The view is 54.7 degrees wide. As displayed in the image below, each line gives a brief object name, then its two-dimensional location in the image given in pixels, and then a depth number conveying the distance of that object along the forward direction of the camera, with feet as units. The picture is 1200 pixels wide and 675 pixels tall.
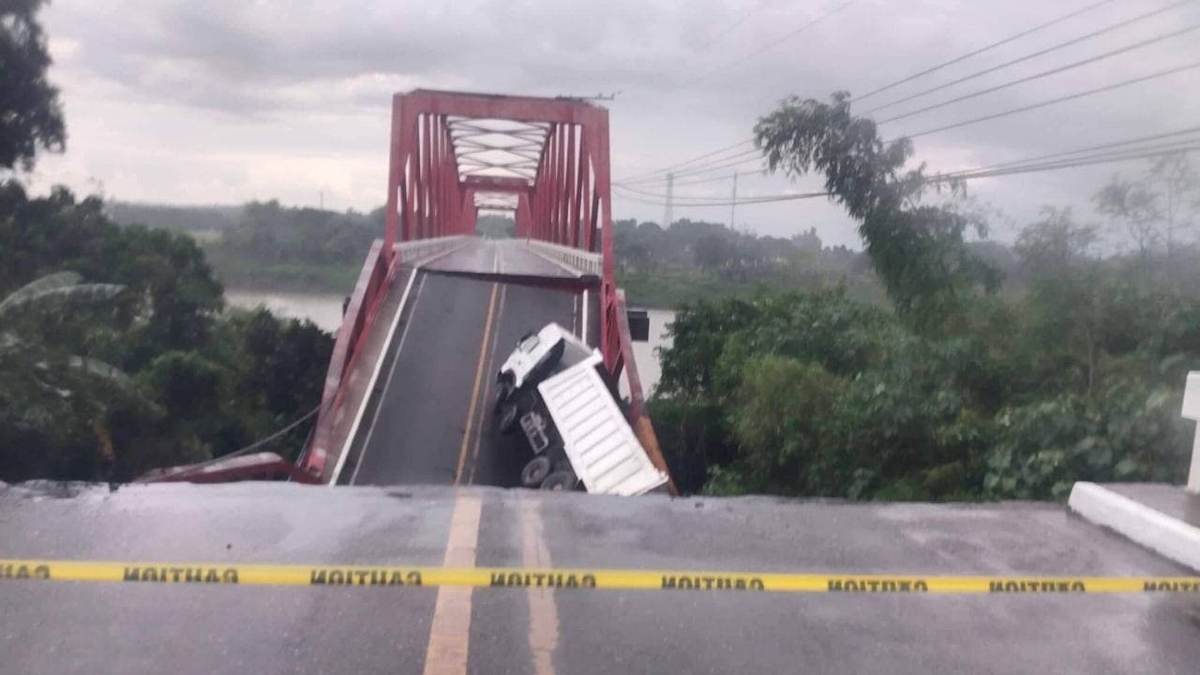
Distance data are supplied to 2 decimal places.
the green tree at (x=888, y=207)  54.29
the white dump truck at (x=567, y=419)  54.13
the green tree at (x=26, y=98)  69.82
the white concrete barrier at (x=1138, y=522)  19.90
